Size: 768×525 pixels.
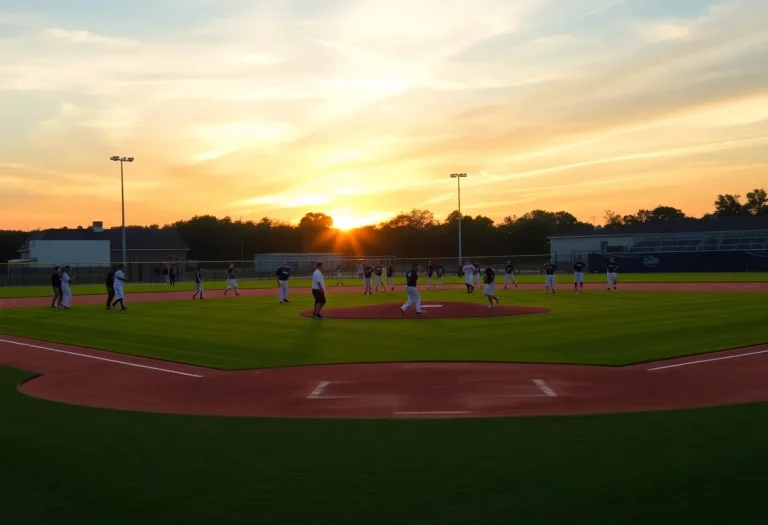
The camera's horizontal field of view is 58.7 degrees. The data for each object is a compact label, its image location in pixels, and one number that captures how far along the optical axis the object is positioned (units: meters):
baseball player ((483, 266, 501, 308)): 27.80
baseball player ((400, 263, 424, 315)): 25.58
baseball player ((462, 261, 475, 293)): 41.19
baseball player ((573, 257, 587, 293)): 38.35
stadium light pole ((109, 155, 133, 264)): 64.12
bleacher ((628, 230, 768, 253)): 72.94
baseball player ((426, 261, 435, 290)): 44.84
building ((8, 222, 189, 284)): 87.88
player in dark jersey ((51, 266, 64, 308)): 32.72
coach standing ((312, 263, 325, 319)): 24.47
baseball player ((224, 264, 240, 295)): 42.23
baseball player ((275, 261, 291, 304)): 34.47
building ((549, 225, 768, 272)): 64.12
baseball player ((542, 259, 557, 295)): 37.97
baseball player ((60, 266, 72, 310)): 32.56
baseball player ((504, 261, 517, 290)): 45.84
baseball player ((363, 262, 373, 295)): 40.56
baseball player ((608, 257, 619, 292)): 39.62
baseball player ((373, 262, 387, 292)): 45.97
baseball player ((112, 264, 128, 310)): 30.02
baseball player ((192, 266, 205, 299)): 38.56
